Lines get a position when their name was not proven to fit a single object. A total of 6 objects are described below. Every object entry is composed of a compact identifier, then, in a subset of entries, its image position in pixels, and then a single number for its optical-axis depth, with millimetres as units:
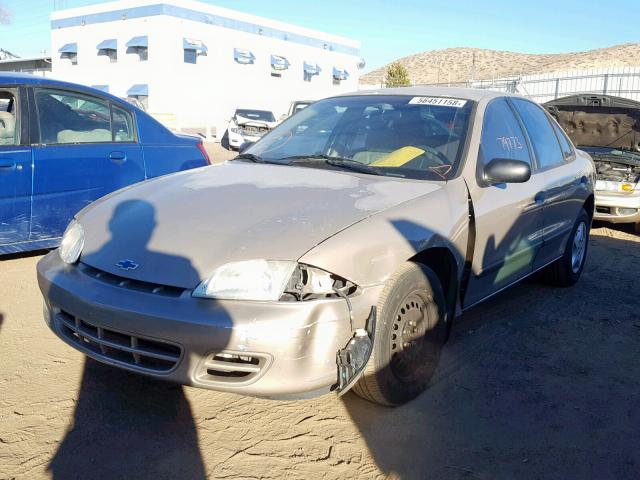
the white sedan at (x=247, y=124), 18734
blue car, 4715
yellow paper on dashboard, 3596
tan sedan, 2439
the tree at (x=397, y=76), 31984
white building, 35156
